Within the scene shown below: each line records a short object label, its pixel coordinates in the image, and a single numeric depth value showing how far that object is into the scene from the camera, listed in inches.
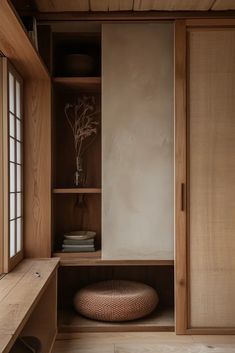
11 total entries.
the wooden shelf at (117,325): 130.8
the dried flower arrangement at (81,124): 148.2
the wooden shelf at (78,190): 135.0
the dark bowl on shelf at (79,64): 144.0
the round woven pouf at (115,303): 131.1
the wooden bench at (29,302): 74.4
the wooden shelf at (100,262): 131.0
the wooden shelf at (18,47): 85.0
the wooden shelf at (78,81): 136.2
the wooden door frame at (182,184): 127.3
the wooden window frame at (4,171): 110.5
